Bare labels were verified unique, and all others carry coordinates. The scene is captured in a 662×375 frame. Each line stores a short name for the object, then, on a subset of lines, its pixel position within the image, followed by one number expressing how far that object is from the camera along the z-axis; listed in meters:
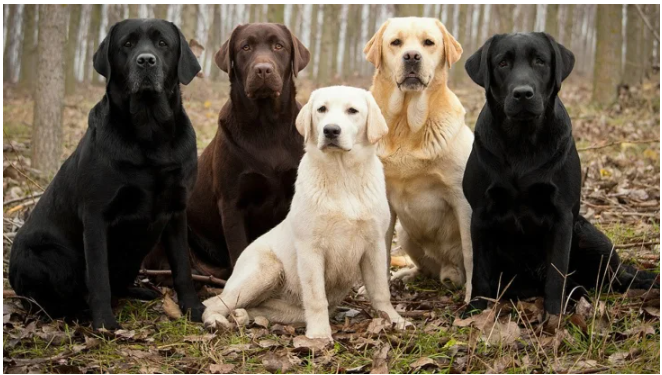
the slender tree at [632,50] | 12.47
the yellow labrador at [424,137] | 4.29
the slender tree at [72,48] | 20.02
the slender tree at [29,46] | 18.89
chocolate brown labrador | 4.40
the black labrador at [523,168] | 3.66
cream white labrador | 3.66
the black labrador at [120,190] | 3.74
